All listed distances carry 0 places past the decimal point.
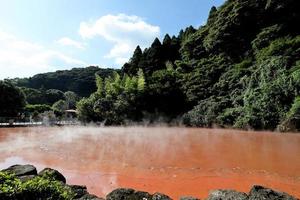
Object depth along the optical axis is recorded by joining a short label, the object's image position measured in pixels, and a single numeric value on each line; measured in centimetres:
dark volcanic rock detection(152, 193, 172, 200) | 504
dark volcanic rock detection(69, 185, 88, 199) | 497
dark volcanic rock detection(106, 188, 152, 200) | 510
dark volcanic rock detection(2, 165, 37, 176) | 568
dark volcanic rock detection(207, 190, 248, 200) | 496
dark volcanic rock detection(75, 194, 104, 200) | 476
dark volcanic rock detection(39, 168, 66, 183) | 549
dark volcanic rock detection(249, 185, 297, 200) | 490
